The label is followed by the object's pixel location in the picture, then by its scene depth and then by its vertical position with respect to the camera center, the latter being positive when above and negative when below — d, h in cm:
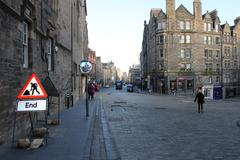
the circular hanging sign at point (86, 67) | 1961 +101
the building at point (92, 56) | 11222 +940
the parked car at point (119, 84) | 10512 +56
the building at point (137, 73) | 14081 +531
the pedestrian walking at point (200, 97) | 2371 -74
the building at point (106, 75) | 18038 +535
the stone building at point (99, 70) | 14230 +616
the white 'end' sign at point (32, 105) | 962 -48
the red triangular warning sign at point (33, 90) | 953 -9
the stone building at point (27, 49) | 956 +135
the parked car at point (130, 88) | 8138 -45
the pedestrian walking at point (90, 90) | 3939 -42
